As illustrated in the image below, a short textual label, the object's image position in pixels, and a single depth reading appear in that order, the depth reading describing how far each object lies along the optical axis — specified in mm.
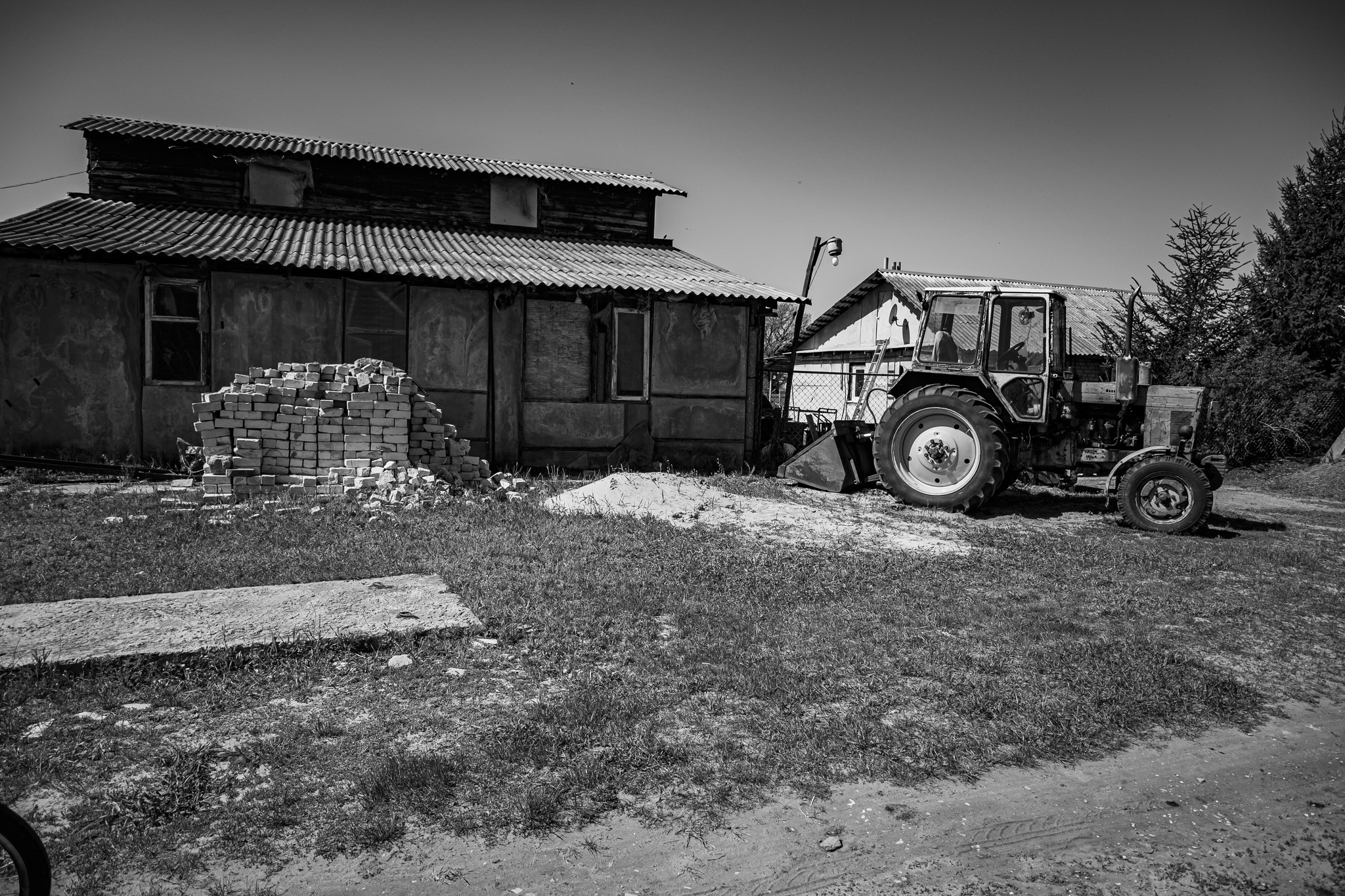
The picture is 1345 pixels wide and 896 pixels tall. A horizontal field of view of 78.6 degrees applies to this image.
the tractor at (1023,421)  8617
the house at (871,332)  23406
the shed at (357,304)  11203
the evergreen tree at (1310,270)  20250
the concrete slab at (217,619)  4152
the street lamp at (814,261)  13930
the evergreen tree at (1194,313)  17578
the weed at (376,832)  2711
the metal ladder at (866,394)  10188
